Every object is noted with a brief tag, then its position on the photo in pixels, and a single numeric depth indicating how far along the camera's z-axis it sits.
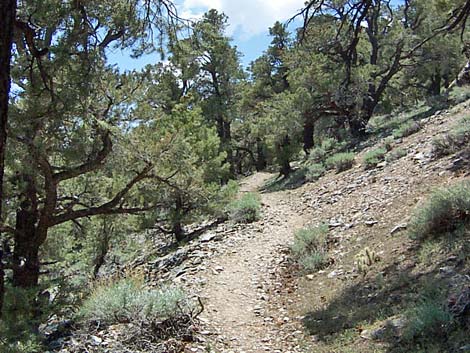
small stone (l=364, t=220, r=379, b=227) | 8.63
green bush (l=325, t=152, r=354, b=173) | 15.34
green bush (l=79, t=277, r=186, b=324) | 5.74
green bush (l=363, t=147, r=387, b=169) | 13.38
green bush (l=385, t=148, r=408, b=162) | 12.22
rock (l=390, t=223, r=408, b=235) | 7.51
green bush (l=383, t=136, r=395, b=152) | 14.02
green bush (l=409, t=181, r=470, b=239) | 6.20
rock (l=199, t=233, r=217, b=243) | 11.77
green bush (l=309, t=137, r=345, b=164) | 19.80
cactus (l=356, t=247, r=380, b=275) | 6.77
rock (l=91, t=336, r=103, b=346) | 5.31
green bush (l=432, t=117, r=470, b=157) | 9.77
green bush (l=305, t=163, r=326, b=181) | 16.91
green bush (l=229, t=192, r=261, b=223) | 12.98
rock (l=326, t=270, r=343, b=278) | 7.26
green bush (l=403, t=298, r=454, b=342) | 4.07
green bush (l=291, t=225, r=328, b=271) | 8.05
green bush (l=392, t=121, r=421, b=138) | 14.73
